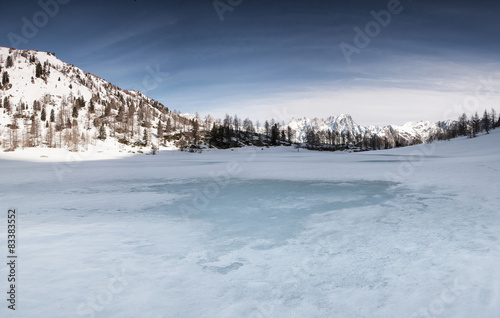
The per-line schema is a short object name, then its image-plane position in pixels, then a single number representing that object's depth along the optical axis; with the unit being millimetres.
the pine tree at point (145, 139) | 115488
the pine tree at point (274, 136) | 135500
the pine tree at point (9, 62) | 186500
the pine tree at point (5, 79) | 163050
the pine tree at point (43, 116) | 130750
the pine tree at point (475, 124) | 99050
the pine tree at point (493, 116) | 120712
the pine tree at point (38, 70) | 183588
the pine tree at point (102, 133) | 112438
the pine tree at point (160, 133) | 127538
